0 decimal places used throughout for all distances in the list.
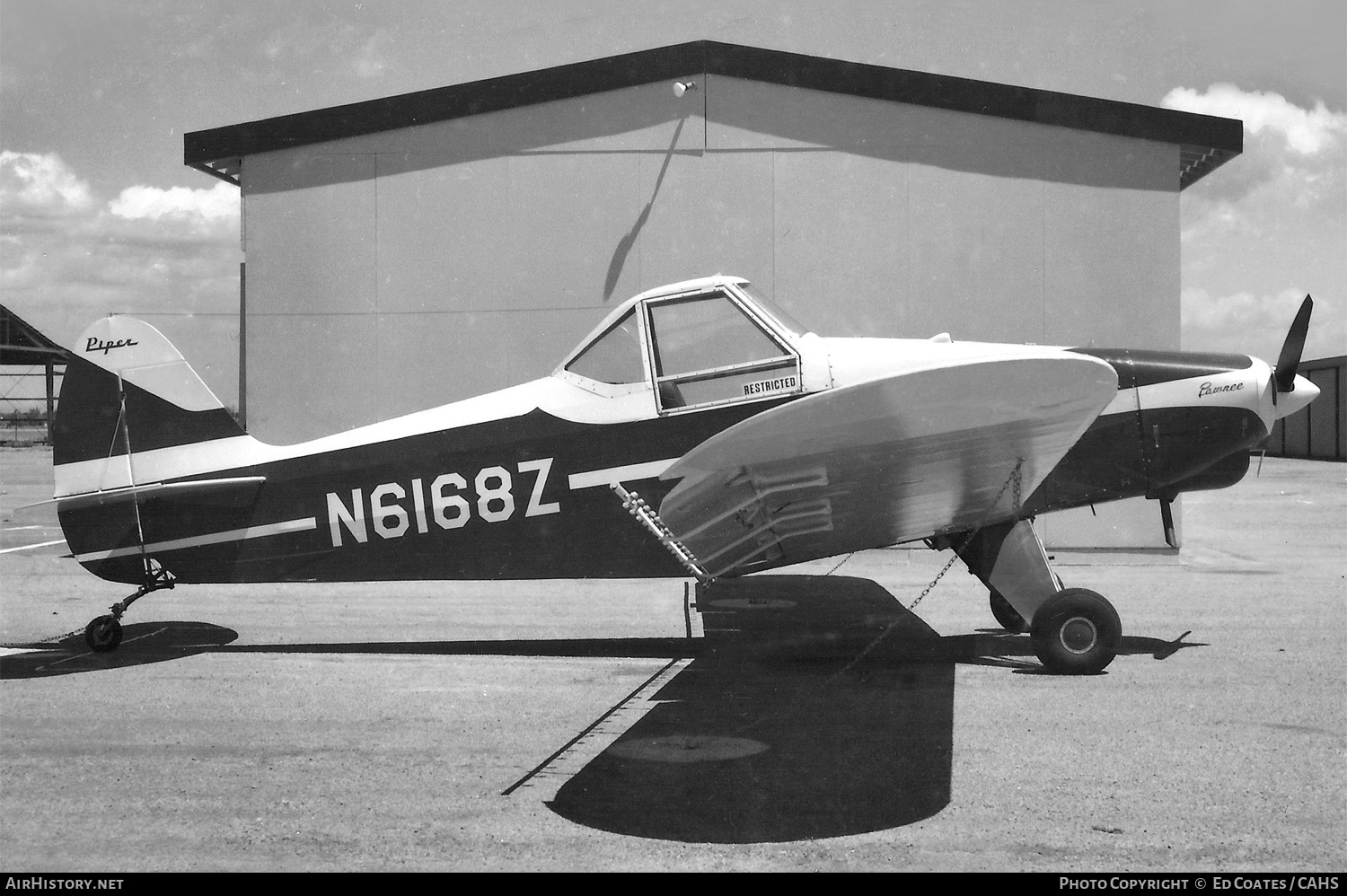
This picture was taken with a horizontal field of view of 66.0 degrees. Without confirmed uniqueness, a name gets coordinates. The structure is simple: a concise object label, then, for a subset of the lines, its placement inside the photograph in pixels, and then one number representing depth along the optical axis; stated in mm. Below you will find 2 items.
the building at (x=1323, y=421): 41438
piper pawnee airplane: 6516
